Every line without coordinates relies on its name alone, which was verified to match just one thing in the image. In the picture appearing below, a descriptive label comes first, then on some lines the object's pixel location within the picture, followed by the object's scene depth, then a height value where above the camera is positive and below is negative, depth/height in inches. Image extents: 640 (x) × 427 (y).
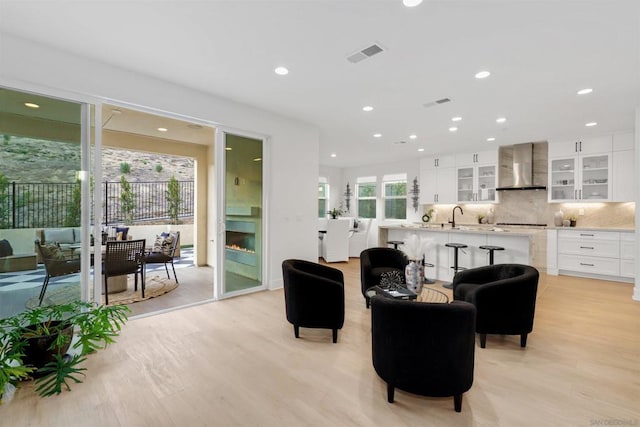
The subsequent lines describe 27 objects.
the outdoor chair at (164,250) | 190.9 -29.3
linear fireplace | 169.3 -18.8
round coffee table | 110.3 -33.3
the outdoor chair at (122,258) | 153.7 -26.6
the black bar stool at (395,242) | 215.3 -23.4
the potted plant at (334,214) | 322.1 -3.9
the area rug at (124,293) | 114.7 -50.1
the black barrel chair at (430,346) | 72.1 -33.7
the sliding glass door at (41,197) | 105.7 +4.3
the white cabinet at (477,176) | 271.6 +33.4
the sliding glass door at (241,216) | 166.2 -3.7
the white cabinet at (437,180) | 295.0 +32.4
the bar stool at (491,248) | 179.0 -22.6
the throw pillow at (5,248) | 104.1 -14.2
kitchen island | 179.2 -21.7
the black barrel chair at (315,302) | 112.3 -35.2
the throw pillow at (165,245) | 208.2 -26.6
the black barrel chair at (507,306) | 106.0 -34.2
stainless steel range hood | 249.3 +38.0
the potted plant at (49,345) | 81.6 -40.1
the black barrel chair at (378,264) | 152.9 -29.1
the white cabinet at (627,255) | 201.2 -29.3
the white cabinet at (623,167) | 210.4 +32.4
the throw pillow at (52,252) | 111.7 -16.8
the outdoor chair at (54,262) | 111.7 -21.3
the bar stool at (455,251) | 189.0 -25.8
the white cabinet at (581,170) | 221.3 +33.2
